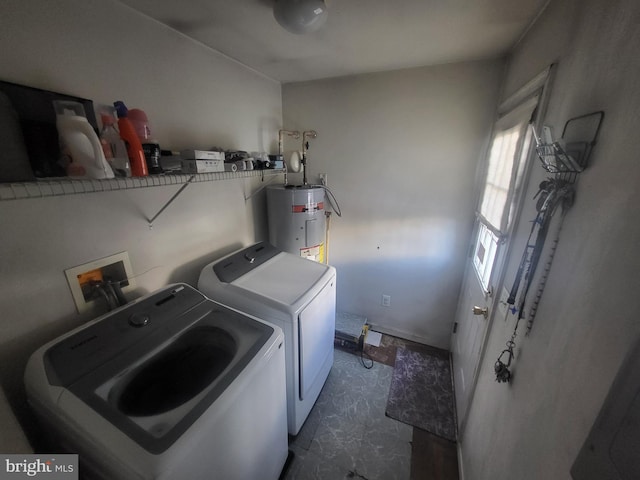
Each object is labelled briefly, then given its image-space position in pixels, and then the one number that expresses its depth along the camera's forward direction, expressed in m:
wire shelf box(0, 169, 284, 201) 0.62
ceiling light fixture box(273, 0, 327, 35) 1.04
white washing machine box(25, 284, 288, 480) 0.70
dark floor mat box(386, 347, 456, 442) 1.74
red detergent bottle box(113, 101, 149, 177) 0.95
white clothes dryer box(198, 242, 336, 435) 1.36
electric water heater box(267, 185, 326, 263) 2.04
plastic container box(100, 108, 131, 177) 0.91
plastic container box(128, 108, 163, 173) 1.05
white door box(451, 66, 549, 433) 1.18
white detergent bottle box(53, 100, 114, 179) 0.77
